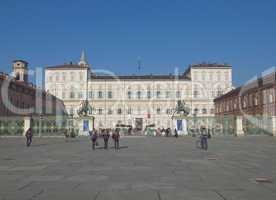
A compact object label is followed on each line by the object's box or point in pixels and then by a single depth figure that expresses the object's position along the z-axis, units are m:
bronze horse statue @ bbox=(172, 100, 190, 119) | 47.96
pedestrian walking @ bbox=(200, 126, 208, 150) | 19.92
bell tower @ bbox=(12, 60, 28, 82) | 81.75
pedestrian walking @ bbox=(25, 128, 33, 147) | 23.03
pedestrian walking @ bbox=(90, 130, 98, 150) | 20.44
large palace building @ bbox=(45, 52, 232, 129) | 83.38
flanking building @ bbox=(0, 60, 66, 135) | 45.94
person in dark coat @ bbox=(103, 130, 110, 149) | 20.77
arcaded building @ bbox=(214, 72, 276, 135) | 44.12
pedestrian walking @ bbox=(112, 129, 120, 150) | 20.28
